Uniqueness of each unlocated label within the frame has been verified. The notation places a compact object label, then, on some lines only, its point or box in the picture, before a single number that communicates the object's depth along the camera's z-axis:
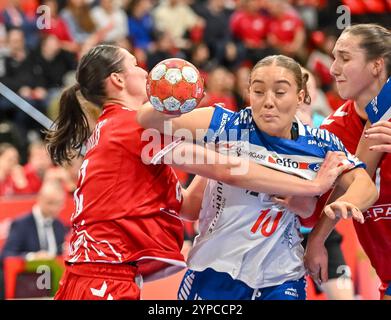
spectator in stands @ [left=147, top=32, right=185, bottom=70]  12.16
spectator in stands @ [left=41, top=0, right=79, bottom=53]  11.49
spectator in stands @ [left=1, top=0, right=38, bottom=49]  11.32
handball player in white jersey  3.95
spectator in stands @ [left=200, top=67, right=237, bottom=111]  11.49
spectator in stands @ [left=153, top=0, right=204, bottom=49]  13.04
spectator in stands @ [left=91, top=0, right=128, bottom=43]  12.23
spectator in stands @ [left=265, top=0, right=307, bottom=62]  13.11
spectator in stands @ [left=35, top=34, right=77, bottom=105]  11.05
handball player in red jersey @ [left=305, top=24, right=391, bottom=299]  4.19
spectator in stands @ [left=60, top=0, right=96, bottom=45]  12.12
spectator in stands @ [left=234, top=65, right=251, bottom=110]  11.70
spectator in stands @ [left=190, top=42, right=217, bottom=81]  12.35
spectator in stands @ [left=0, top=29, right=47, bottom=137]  10.72
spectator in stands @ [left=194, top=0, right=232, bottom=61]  13.02
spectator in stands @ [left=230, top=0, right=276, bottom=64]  13.36
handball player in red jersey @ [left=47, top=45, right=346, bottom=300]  3.89
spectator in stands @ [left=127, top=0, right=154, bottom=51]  12.74
